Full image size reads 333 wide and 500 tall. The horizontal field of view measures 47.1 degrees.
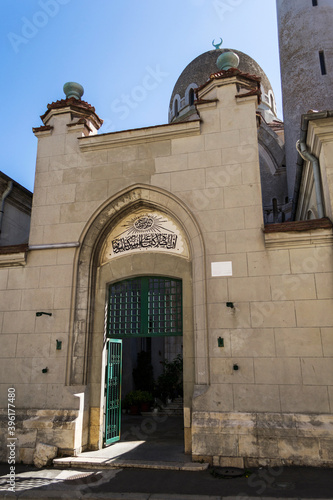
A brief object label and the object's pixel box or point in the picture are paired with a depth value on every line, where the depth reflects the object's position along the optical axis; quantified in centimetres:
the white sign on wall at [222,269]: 802
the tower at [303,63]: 1448
